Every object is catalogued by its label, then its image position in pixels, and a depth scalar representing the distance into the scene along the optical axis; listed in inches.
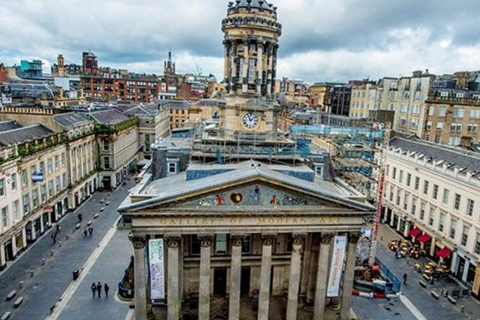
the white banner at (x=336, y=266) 1256.2
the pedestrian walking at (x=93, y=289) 1506.8
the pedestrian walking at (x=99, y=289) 1503.2
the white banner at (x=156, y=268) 1167.6
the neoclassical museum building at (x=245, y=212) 1160.8
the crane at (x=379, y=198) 1752.3
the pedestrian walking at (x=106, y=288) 1508.4
